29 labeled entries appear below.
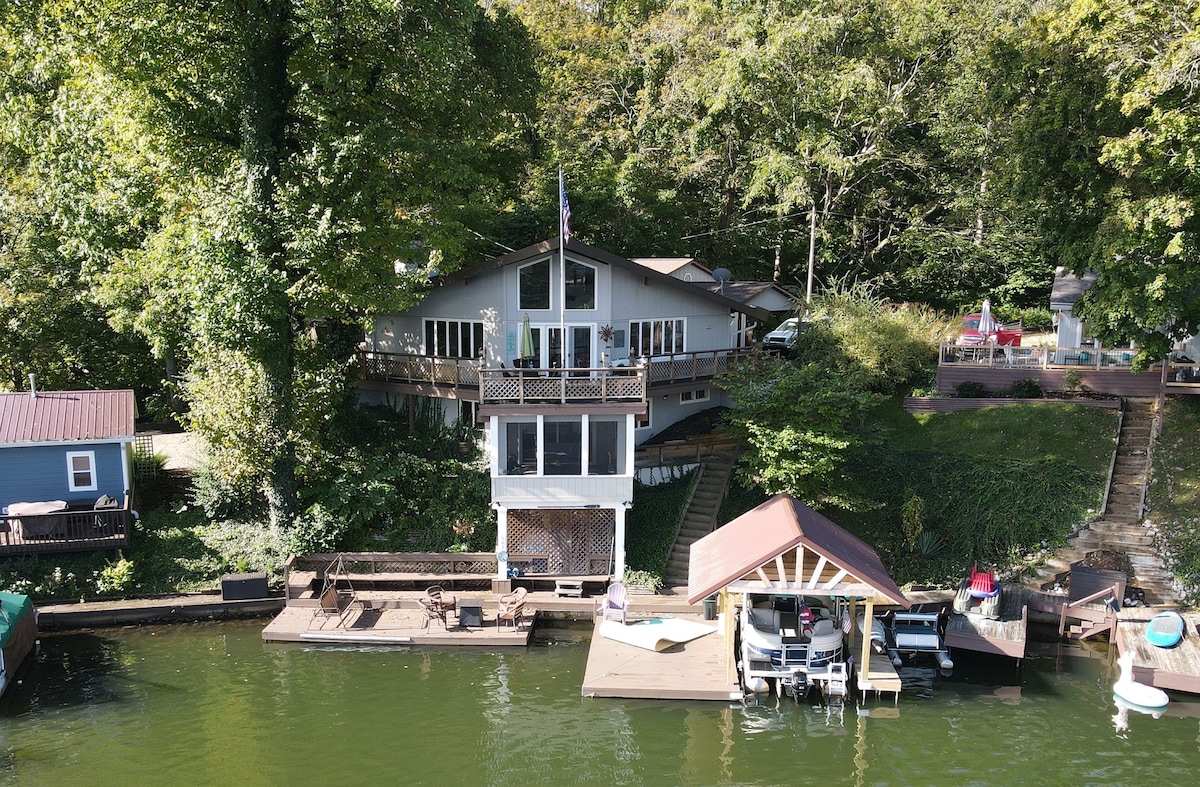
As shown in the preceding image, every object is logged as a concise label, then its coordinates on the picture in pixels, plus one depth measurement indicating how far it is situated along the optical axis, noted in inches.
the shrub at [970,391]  1124.5
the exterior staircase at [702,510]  932.0
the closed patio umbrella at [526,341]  974.4
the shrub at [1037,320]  1539.1
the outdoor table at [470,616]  838.5
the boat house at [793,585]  697.0
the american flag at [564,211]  908.6
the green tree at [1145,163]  841.5
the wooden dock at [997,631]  770.2
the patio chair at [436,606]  852.6
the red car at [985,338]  1185.7
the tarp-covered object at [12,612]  725.9
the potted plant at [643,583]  895.1
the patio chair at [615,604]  819.4
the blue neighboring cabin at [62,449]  914.7
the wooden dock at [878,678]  715.4
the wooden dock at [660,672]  714.8
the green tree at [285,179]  866.8
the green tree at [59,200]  912.3
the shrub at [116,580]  879.1
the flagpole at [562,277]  912.3
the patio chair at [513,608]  840.3
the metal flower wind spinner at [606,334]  1058.7
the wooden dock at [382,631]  818.8
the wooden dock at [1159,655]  713.6
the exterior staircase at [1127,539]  860.6
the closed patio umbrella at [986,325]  1187.3
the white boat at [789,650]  719.7
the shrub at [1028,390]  1107.9
